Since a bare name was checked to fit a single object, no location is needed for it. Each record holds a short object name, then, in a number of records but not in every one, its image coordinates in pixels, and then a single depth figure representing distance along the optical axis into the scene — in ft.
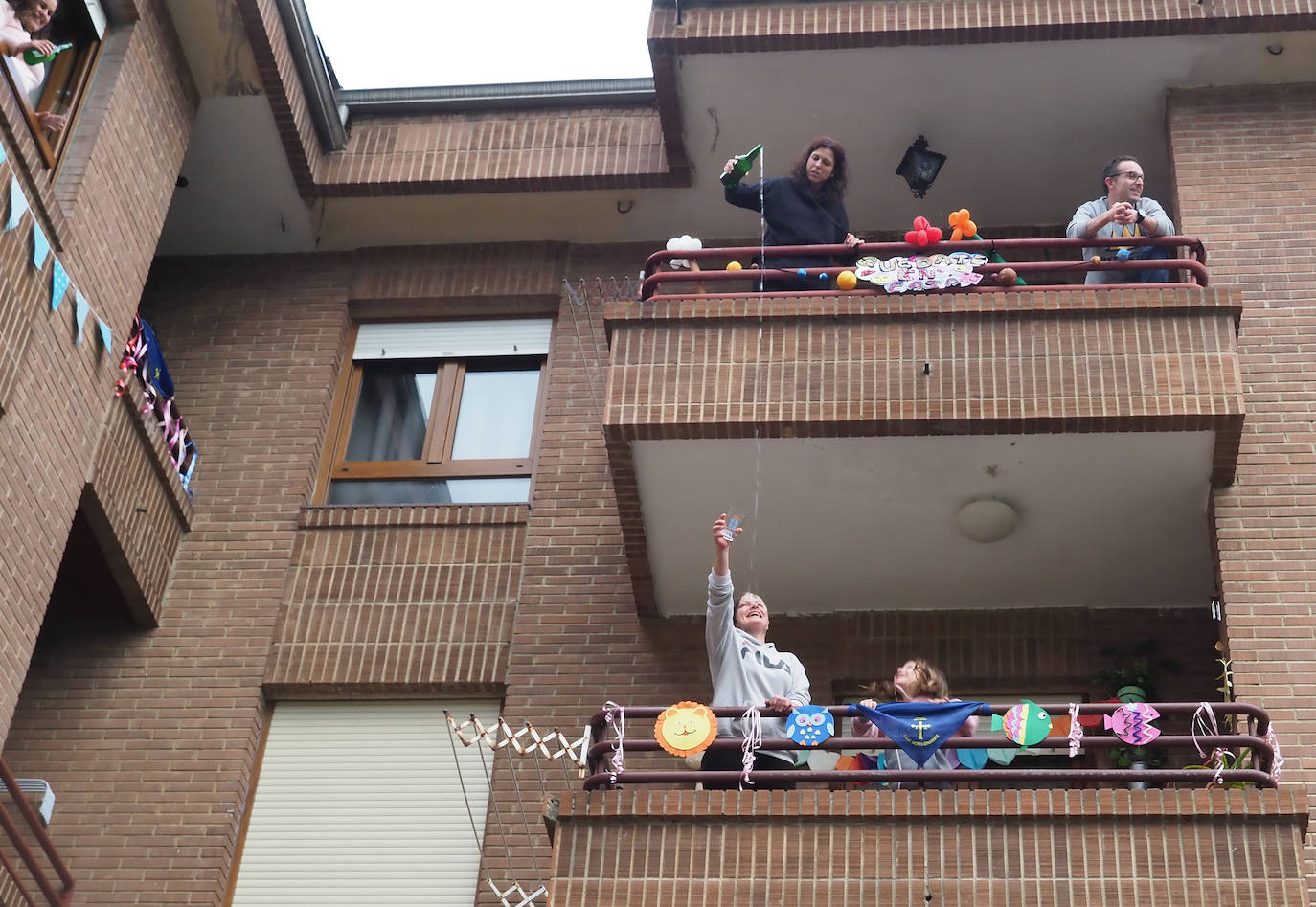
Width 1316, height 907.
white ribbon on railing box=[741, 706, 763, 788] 27.07
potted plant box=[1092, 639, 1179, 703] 33.53
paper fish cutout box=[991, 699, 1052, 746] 26.58
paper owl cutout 26.91
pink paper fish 26.84
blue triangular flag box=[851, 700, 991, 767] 26.78
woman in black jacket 34.99
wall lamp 39.24
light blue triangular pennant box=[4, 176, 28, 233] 29.78
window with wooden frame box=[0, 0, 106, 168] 32.27
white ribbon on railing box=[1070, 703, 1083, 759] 26.22
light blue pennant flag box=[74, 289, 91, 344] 32.94
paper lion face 26.55
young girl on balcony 29.15
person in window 30.25
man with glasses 33.35
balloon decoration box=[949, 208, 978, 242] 33.78
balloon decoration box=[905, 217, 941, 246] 33.45
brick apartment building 30.37
